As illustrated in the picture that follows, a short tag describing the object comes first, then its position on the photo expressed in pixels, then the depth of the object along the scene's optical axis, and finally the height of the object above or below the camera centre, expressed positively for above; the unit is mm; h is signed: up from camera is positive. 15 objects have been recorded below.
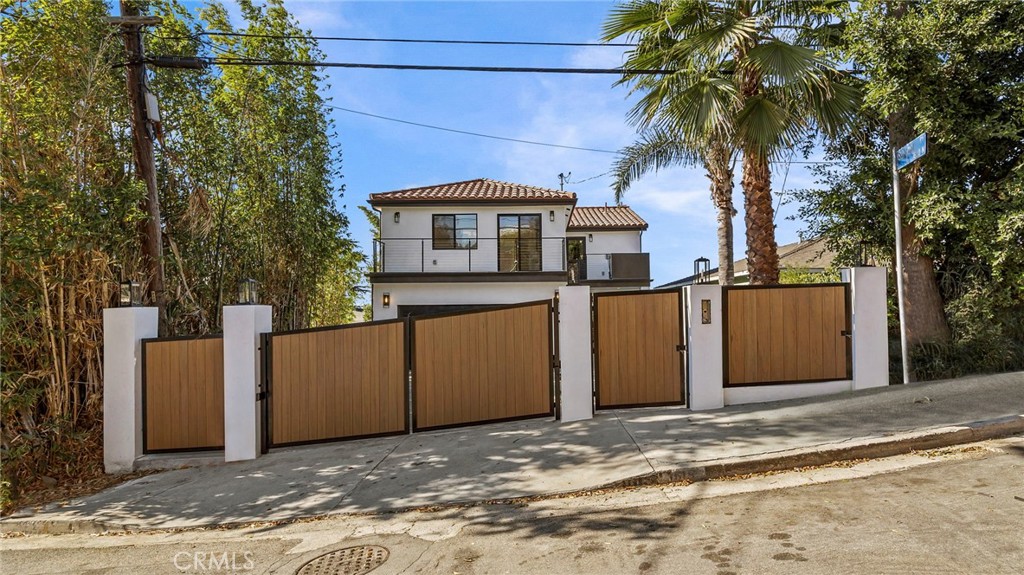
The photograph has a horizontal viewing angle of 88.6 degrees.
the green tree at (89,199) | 6062 +1537
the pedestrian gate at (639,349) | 7051 -648
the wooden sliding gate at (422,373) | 7086 -938
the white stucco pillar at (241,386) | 6605 -997
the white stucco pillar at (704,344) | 6879 -582
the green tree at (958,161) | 7457 +2068
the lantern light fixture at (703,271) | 7449 +417
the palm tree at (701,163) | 11555 +3128
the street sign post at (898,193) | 6650 +1411
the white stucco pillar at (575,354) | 6898 -685
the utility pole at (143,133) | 7211 +2432
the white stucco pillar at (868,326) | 7070 -394
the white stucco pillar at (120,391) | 6605 -1031
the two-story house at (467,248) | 17000 +1843
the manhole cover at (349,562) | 3684 -1854
